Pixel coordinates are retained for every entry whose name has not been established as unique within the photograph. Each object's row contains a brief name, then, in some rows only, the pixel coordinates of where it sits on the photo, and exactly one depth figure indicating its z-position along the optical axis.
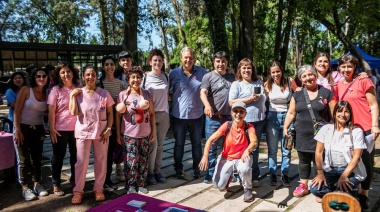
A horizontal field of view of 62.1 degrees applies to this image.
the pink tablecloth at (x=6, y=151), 3.98
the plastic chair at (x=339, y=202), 2.32
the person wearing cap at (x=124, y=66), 4.19
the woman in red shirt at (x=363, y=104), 3.42
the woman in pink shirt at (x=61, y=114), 3.58
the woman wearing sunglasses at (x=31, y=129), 3.73
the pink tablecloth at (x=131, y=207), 2.56
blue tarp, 14.27
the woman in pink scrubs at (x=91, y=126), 3.54
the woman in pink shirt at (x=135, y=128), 3.70
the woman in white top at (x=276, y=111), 4.00
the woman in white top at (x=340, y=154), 3.10
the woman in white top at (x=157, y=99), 4.04
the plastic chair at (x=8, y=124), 4.69
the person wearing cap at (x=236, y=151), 3.58
